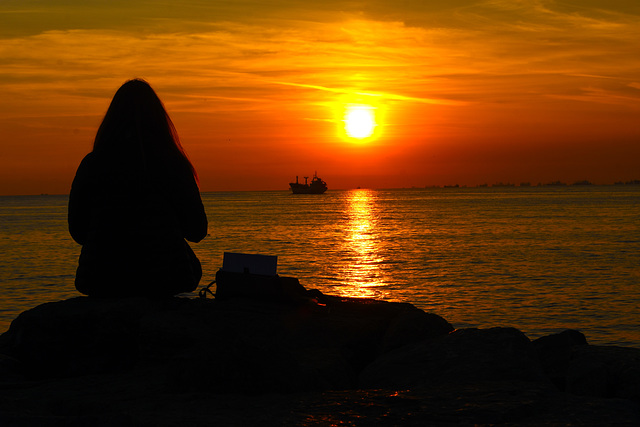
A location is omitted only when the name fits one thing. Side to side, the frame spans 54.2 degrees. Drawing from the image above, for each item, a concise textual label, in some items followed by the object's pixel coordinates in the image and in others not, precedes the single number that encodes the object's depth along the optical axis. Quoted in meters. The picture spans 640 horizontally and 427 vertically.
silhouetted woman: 5.05
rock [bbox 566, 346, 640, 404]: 4.40
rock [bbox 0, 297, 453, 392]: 4.25
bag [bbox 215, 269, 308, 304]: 5.60
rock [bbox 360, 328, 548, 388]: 4.43
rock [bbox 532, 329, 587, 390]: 5.39
